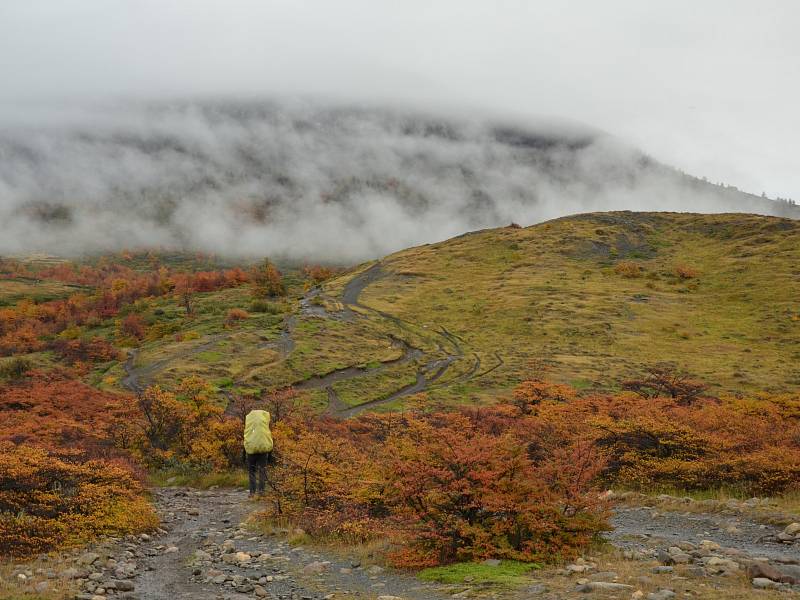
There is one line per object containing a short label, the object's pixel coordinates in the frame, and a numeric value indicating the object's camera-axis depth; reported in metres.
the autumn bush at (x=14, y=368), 50.28
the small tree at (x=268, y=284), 105.27
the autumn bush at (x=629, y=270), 103.47
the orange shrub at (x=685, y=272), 100.69
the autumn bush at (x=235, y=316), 78.75
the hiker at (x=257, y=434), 17.89
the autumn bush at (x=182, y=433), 25.66
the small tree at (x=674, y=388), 33.09
